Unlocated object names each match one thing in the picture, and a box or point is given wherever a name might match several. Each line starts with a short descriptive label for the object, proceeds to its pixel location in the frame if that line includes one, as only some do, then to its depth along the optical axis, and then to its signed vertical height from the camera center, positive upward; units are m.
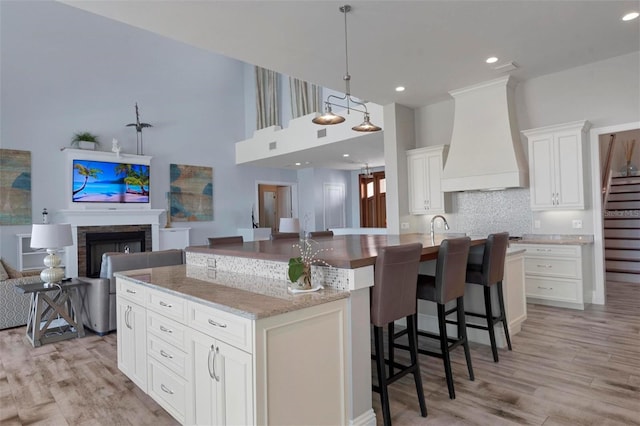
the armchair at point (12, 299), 4.35 -0.88
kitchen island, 1.70 -0.54
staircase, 6.36 -0.44
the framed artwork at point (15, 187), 6.70 +0.68
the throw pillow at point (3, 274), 4.32 -0.57
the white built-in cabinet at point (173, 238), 8.55 -0.41
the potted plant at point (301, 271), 2.05 -0.30
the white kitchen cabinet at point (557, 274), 4.56 -0.82
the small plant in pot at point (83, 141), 7.45 +1.64
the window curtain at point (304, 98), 8.80 +2.84
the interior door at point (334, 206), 11.52 +0.30
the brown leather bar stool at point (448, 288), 2.57 -0.54
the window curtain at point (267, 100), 9.89 +3.12
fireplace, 7.42 -0.41
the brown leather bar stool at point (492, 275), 3.06 -0.54
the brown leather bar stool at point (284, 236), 4.26 -0.22
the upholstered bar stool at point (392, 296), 2.16 -0.49
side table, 3.92 -0.95
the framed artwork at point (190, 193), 8.95 +0.65
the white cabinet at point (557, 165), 4.69 +0.56
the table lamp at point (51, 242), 4.02 -0.19
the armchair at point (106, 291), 4.16 -0.78
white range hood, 5.10 +0.96
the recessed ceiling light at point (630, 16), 3.54 +1.82
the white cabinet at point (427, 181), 5.93 +0.52
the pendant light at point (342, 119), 3.32 +0.97
